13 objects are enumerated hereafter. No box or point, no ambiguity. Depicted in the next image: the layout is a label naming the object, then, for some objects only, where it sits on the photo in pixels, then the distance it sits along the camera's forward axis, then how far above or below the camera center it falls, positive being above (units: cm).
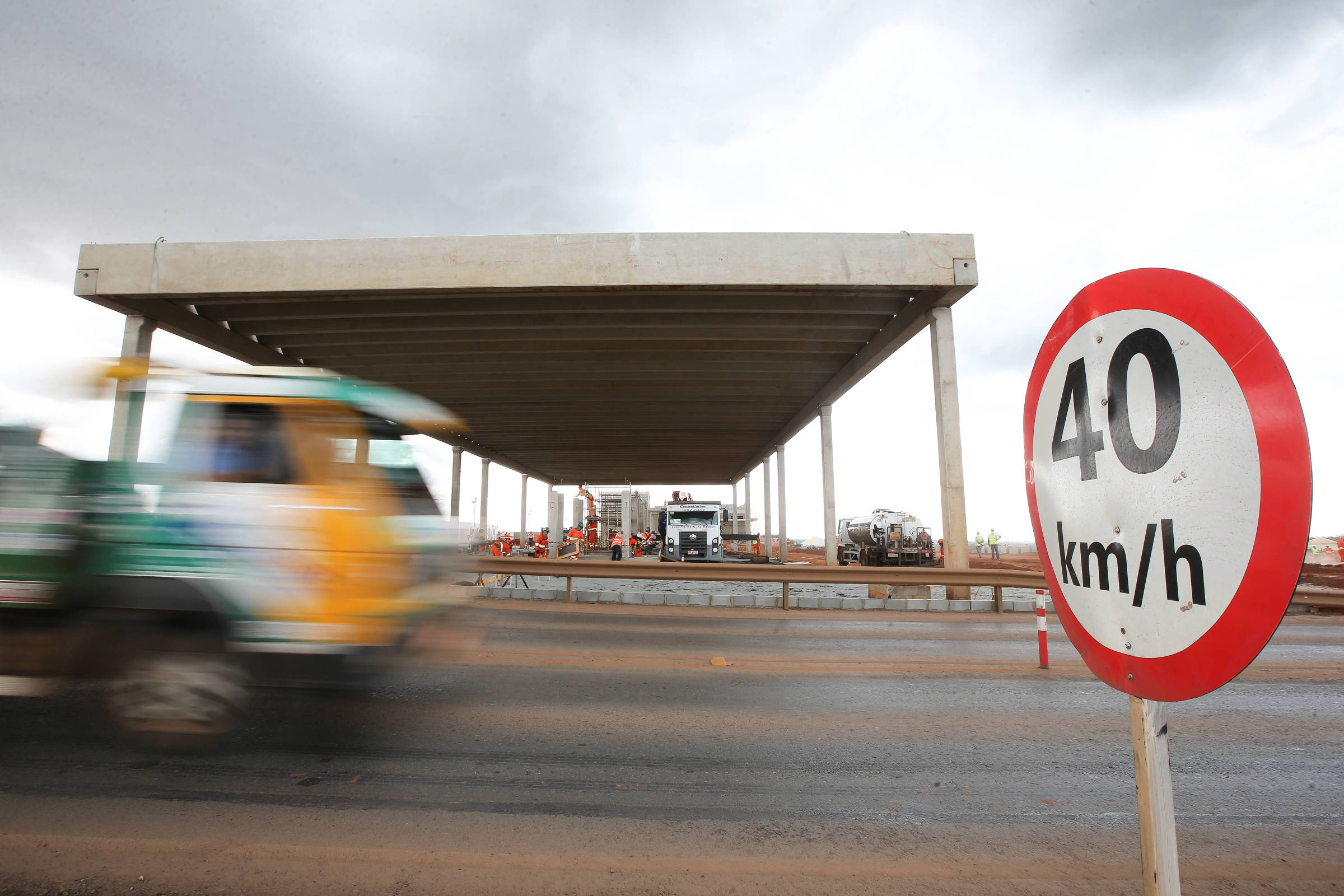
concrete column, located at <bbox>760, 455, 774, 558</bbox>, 3769 +218
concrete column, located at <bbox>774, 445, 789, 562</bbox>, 3325 +33
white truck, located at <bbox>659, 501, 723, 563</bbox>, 2845 -16
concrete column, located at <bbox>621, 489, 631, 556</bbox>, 5273 +123
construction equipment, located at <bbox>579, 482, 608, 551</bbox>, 4634 +14
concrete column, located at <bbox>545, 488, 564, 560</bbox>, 5362 +141
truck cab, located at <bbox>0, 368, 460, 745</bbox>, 348 -24
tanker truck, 2920 -60
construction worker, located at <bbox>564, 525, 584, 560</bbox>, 2509 -39
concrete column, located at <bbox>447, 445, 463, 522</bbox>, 3597 +289
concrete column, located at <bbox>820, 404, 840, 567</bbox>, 2530 +211
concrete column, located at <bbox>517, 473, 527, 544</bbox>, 4730 +91
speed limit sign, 109 +10
